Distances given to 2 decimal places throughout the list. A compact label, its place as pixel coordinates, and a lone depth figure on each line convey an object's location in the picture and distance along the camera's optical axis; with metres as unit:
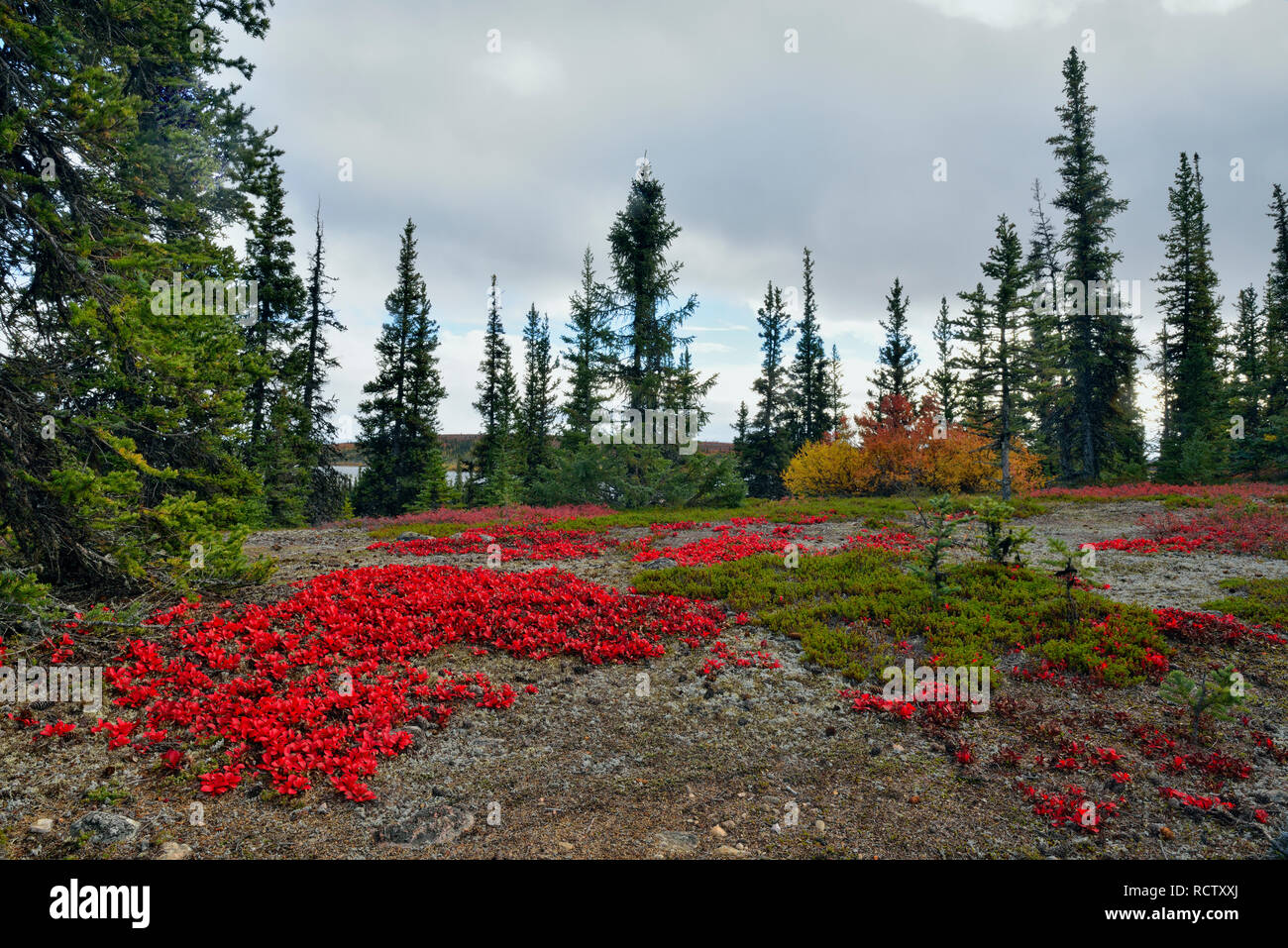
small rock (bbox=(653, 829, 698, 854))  4.50
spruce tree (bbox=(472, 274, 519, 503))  46.68
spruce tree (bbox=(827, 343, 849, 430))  59.85
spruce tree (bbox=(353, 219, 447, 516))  35.03
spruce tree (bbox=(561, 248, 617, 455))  25.98
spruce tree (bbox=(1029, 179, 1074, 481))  27.23
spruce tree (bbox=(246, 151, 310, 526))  26.97
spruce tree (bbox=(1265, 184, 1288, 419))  36.28
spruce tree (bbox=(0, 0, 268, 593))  7.44
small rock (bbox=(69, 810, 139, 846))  4.32
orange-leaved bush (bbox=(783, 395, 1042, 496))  30.67
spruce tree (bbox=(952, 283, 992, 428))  27.03
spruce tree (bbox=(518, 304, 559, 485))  52.50
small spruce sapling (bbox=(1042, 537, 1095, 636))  8.45
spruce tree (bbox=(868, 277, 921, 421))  45.81
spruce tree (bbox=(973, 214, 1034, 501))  26.14
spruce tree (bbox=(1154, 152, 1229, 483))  30.47
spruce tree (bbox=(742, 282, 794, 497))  46.97
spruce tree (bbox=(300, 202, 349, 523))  30.97
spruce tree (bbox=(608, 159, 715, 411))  26.02
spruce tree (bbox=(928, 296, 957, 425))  46.69
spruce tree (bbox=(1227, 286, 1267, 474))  30.64
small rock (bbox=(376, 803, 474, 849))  4.56
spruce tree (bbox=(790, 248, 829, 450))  50.34
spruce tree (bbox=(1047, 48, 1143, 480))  33.06
